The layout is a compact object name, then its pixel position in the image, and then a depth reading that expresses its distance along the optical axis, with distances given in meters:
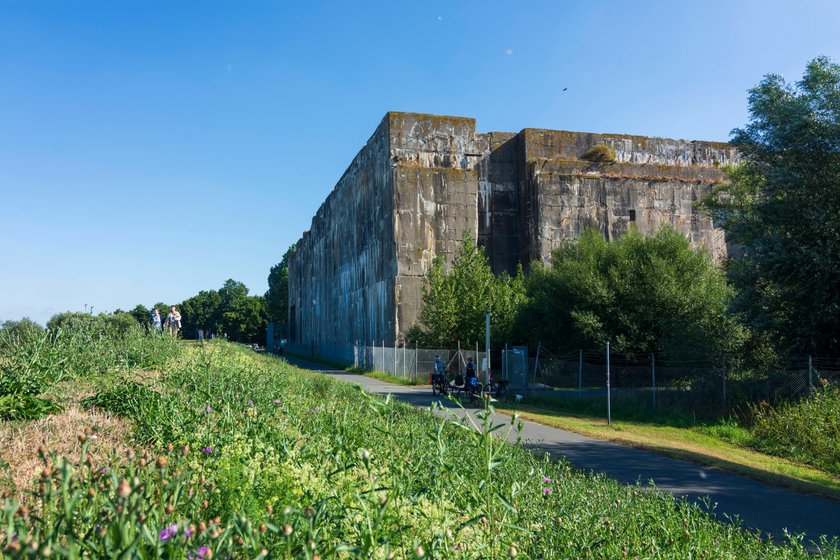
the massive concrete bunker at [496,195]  40.75
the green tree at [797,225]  17.67
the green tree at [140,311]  104.12
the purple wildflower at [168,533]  2.67
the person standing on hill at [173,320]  23.73
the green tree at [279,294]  112.00
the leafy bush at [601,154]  42.94
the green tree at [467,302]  35.69
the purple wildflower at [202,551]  2.61
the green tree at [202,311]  127.23
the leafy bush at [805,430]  13.71
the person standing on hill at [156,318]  24.27
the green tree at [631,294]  28.52
